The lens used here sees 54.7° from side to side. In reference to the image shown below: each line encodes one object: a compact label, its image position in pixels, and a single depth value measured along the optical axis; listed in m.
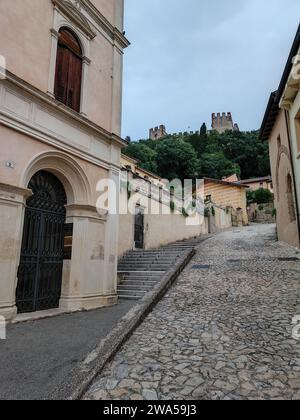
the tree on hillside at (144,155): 41.38
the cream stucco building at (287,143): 9.91
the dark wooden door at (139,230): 13.67
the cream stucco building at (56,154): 6.10
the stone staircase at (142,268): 9.26
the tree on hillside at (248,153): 53.85
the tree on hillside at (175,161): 41.66
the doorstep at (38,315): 5.86
